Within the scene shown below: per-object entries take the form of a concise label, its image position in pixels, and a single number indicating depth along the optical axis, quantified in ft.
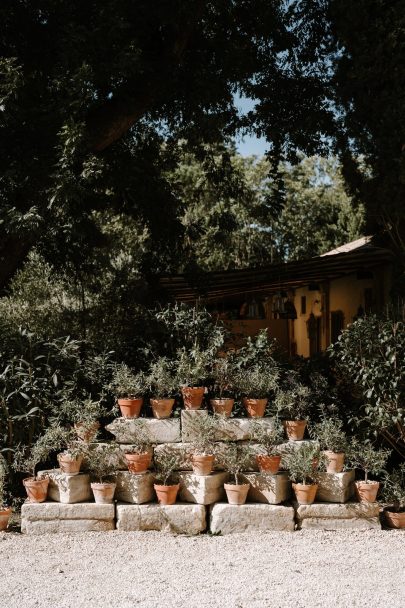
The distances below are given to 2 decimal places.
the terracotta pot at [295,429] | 19.20
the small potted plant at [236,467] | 17.93
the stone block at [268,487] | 18.19
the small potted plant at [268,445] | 18.37
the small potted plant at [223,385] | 19.20
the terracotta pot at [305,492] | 17.78
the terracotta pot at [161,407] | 19.20
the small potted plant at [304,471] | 17.83
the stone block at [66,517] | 17.94
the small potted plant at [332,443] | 18.40
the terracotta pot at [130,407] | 19.12
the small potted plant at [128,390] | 19.15
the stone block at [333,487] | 18.21
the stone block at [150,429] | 18.98
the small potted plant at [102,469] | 18.16
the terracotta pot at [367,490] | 17.93
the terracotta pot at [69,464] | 18.37
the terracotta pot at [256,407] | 19.19
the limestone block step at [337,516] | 17.89
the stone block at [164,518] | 17.95
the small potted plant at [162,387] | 19.24
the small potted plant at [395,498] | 18.16
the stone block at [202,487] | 18.15
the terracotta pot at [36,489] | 18.10
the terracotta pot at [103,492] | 18.11
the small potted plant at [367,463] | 17.98
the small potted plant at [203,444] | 18.29
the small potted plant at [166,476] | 18.10
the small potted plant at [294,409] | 19.17
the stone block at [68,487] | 18.24
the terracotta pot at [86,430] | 18.66
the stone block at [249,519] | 17.81
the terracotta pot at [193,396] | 19.06
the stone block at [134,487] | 18.34
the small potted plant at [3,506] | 18.04
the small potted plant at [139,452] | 18.42
